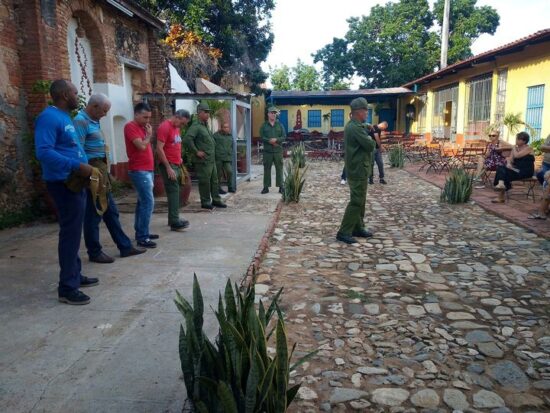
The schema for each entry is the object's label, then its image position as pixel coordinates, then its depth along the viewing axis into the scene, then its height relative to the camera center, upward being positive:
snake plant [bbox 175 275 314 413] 2.00 -1.05
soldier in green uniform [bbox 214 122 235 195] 8.56 -0.23
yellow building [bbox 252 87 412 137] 23.06 +1.55
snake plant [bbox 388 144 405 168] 14.29 -0.71
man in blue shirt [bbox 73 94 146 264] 4.16 -0.38
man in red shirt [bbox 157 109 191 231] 5.70 -0.29
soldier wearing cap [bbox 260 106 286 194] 9.11 -0.12
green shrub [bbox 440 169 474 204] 7.98 -0.95
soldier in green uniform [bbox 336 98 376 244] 5.46 -0.31
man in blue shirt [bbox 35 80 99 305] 3.47 -0.30
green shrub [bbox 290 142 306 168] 11.41 -0.51
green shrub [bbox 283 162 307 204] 8.25 -0.93
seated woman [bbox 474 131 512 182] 9.16 -0.46
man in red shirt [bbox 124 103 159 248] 4.97 -0.30
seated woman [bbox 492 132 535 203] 7.67 -0.54
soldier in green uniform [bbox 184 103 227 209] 6.98 -0.24
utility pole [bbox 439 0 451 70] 22.05 +4.79
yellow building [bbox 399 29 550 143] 11.02 +1.34
